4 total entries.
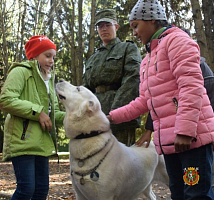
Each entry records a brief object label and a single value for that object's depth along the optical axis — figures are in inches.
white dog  109.9
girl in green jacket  117.1
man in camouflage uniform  149.3
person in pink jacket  86.6
